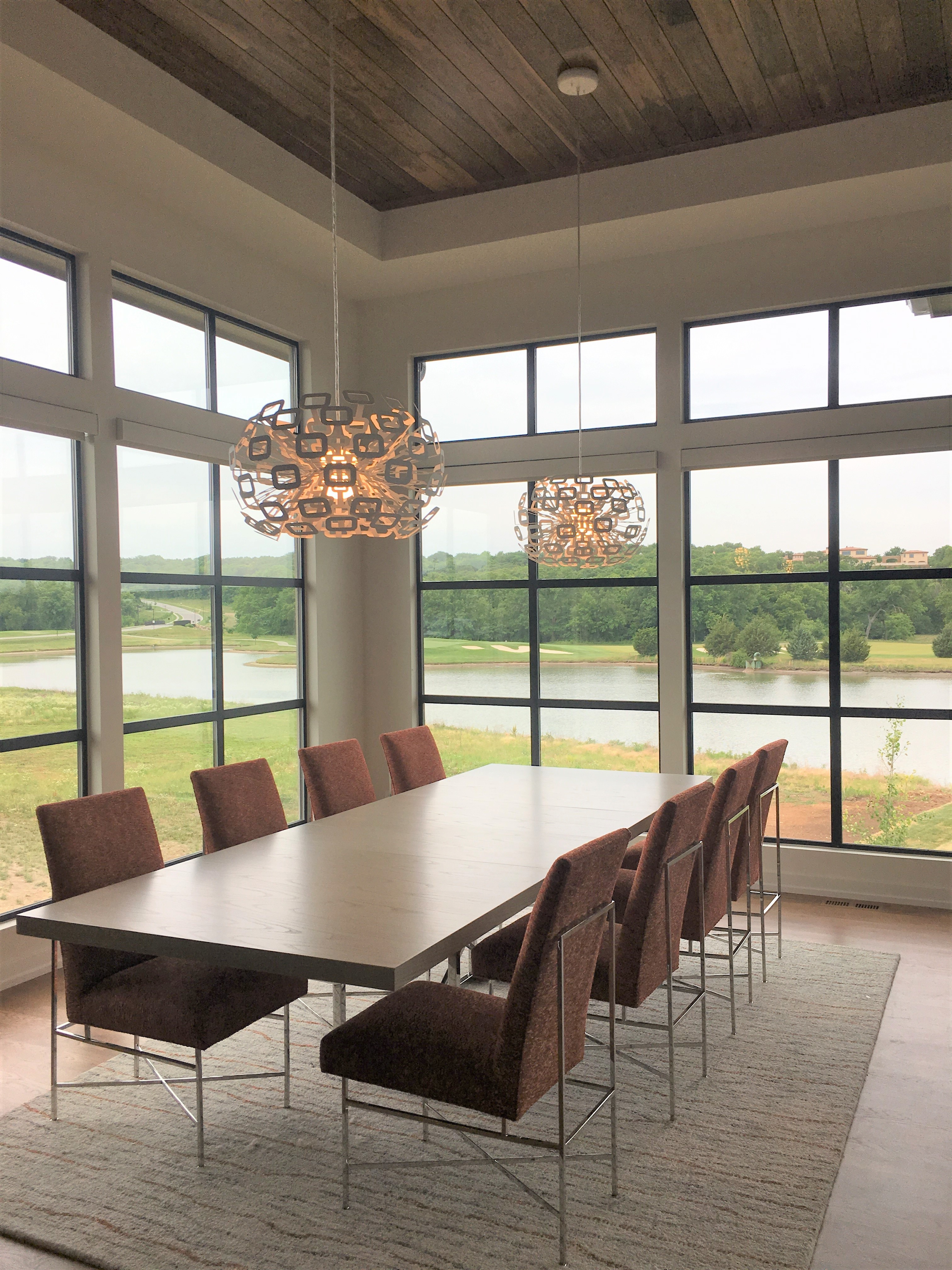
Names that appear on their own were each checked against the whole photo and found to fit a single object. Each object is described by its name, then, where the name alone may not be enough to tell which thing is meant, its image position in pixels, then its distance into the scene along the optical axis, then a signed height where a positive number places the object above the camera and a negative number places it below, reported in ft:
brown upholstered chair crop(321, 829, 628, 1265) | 7.50 -3.49
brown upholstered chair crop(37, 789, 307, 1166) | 9.09 -3.65
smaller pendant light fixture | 14.20 +1.27
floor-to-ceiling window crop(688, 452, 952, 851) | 17.80 -0.69
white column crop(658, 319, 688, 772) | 19.36 +1.03
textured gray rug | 7.96 -5.27
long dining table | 7.72 -2.70
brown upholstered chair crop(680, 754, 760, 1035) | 11.48 -3.00
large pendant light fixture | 9.75 +1.46
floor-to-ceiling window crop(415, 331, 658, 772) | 20.12 -0.09
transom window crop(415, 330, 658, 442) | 20.04 +4.64
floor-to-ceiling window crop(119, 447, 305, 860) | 16.74 -0.55
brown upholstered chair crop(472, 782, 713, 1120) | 9.57 -3.21
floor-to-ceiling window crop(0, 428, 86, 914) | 14.42 -0.55
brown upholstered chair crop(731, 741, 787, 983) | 12.89 -2.92
